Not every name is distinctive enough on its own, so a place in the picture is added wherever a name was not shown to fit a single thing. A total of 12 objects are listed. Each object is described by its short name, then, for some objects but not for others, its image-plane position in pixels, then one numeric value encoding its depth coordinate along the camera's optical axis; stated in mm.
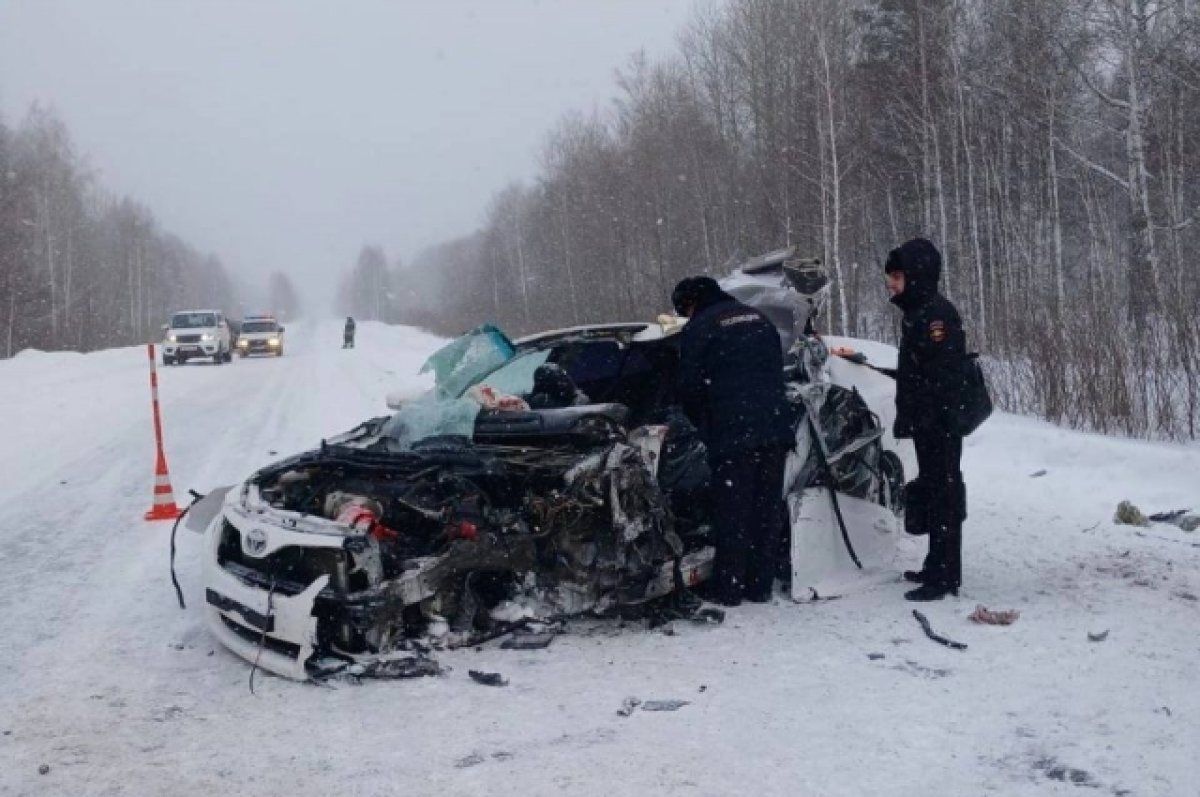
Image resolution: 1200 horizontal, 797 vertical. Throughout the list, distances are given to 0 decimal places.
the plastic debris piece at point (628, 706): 3562
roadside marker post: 7270
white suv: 27641
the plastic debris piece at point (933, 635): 4184
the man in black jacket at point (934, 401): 4887
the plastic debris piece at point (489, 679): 3869
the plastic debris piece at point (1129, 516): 6348
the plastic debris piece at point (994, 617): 4500
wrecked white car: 3973
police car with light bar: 33344
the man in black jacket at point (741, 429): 4859
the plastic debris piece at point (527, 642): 4289
